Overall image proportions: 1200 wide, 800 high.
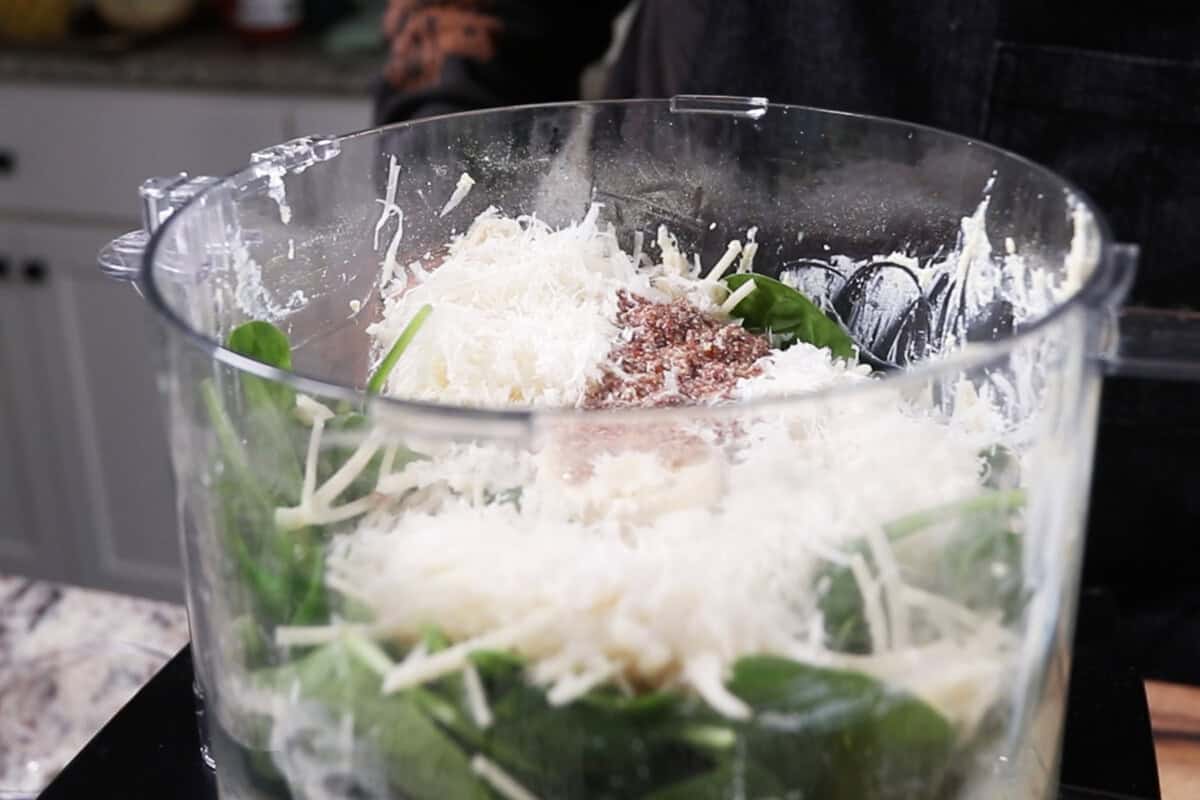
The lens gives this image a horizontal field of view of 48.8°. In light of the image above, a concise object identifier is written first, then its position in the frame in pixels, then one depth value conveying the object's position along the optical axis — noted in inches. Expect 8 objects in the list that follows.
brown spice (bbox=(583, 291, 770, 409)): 20.7
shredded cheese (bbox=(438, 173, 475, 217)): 24.6
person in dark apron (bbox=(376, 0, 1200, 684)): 34.2
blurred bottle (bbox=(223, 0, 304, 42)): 64.4
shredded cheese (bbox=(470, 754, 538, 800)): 14.4
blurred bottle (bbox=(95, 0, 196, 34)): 65.6
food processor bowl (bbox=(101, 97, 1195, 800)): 14.1
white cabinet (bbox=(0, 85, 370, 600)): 60.9
